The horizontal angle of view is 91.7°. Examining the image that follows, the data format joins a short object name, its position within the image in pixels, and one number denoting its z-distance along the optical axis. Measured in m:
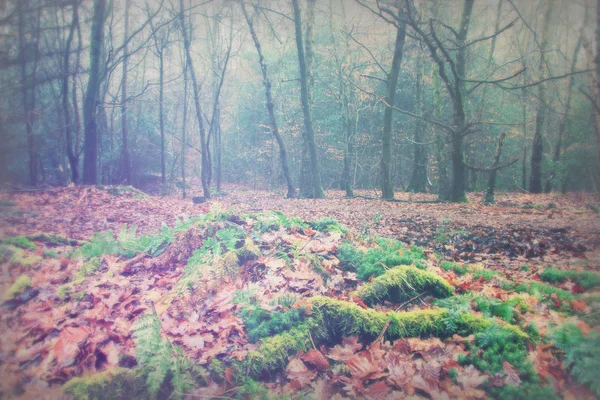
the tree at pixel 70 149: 6.49
